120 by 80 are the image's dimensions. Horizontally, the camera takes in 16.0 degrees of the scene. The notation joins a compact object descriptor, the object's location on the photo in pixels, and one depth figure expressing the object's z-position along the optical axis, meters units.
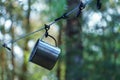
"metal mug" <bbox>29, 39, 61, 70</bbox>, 2.57
